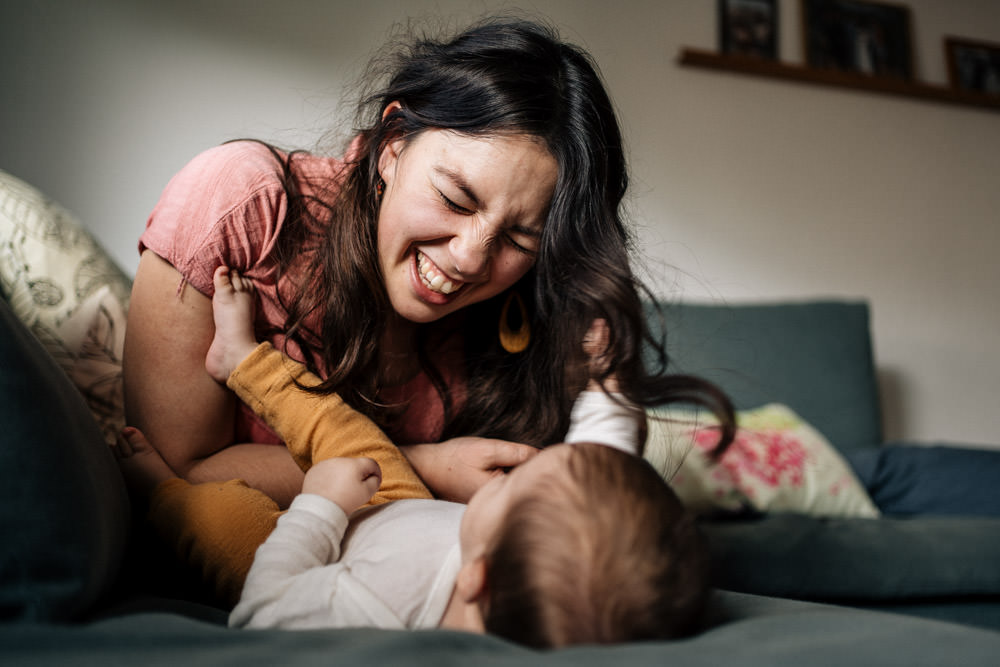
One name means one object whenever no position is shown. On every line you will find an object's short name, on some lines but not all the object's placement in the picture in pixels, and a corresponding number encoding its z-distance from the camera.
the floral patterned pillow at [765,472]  1.38
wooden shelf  2.24
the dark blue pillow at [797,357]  1.82
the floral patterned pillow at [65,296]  0.89
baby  0.48
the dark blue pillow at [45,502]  0.47
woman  0.78
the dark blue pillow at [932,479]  1.61
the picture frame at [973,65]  2.59
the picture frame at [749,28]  2.31
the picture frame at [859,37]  2.44
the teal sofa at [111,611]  0.41
